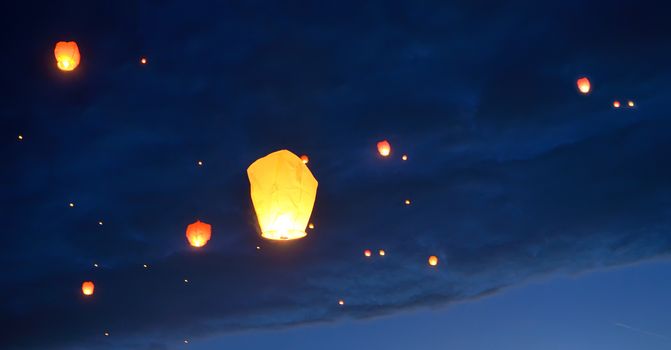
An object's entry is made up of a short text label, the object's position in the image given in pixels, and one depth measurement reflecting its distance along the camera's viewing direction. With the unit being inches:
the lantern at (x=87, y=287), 511.2
